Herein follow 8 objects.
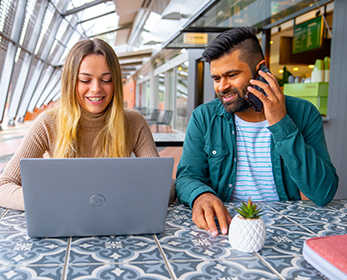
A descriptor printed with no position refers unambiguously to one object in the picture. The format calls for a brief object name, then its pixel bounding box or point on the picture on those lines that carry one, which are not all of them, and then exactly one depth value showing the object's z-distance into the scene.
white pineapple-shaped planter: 0.95
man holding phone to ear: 1.47
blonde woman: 1.72
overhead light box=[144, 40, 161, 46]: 12.62
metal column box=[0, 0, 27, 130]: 7.17
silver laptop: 0.94
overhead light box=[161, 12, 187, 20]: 6.26
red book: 0.79
